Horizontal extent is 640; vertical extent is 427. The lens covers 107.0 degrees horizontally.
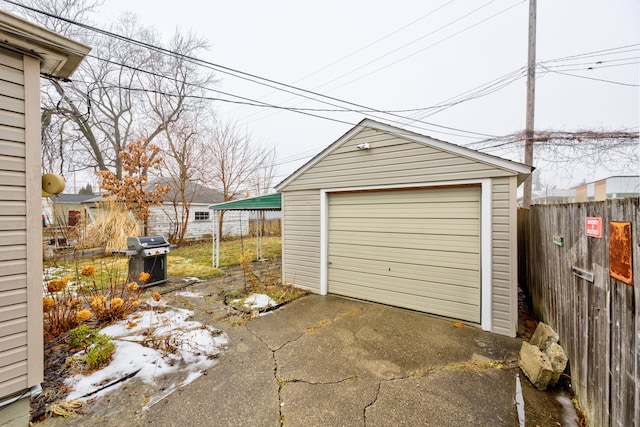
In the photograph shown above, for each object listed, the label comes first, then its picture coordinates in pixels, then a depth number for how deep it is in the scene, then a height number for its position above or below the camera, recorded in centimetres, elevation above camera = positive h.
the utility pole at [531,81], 654 +360
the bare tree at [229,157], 1369 +315
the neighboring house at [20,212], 189 -1
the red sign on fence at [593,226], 183 -13
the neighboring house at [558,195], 2039 +144
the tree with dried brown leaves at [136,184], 1053 +122
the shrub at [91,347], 259 -160
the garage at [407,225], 350 -27
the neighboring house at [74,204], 1170 +54
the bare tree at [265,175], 1648 +270
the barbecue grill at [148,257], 519 -107
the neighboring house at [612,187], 1661 +173
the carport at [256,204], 672 +19
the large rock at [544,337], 264 -148
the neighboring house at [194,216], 1305 -36
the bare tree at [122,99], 1277 +660
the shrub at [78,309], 291 -147
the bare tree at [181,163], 1283 +264
